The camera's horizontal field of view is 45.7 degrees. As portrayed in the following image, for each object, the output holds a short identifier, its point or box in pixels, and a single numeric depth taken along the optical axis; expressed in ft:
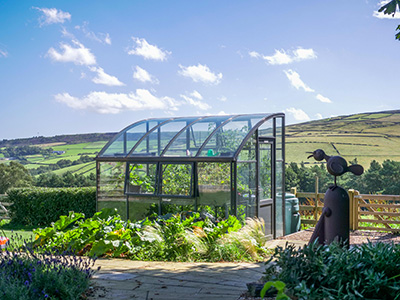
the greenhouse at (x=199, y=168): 30.86
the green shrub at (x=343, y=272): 10.01
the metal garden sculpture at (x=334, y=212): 17.26
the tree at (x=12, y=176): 82.48
